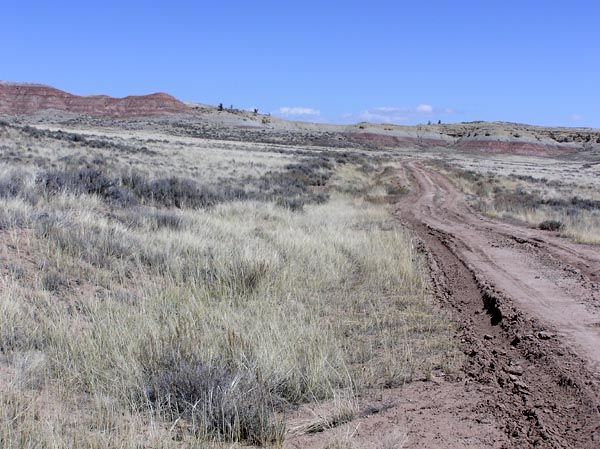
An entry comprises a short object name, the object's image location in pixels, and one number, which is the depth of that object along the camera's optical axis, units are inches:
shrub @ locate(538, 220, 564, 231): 644.1
